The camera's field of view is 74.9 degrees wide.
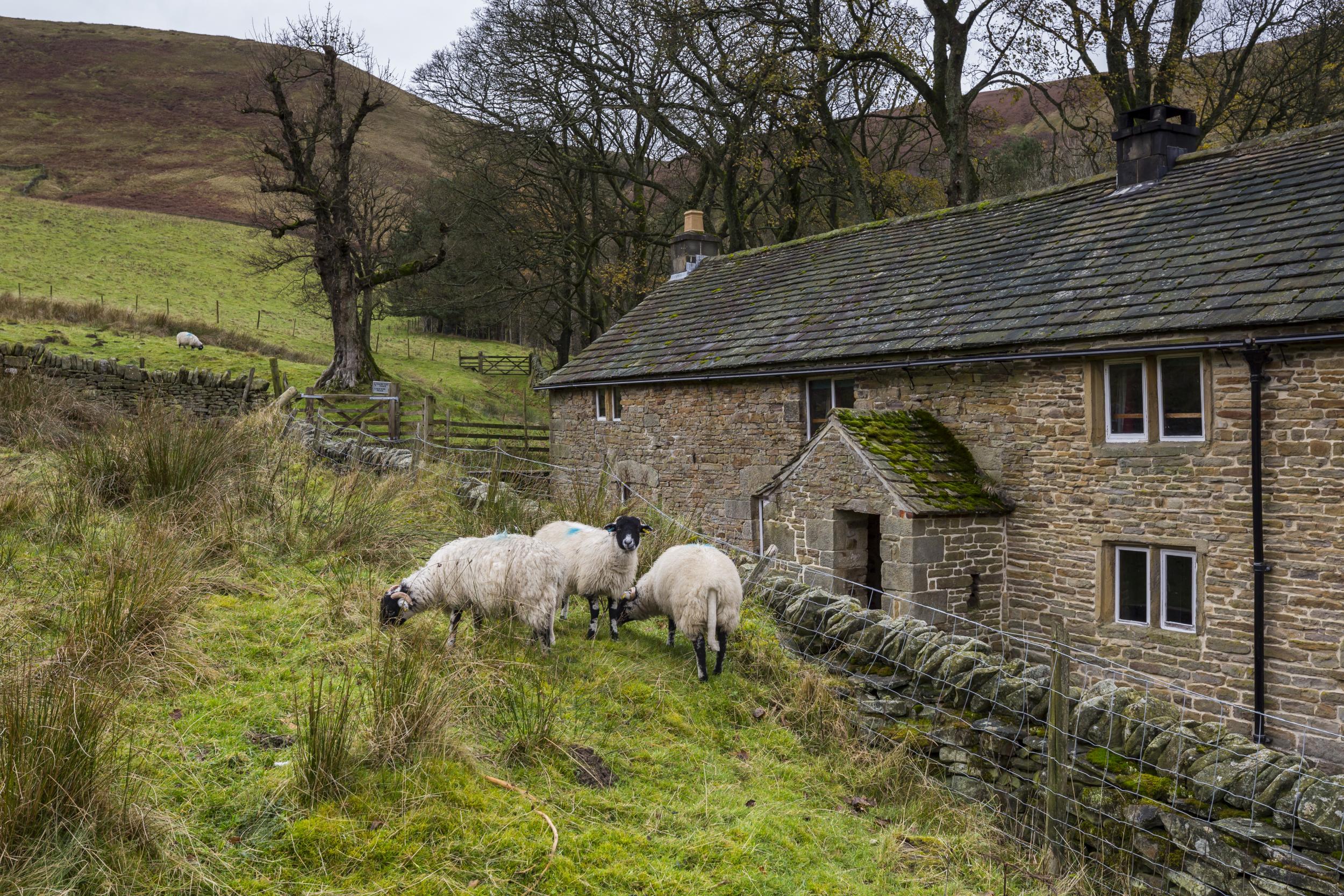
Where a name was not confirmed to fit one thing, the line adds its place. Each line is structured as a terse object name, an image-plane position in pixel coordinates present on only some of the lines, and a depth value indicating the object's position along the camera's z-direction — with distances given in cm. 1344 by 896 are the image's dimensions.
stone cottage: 1008
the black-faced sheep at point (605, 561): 720
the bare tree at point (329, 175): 2672
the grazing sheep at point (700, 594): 713
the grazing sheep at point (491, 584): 631
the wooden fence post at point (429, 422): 2047
